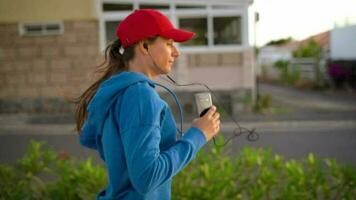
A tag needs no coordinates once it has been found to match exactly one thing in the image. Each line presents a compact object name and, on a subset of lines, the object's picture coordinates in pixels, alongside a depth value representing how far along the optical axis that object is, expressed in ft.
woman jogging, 5.38
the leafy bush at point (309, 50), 83.87
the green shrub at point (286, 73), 83.25
